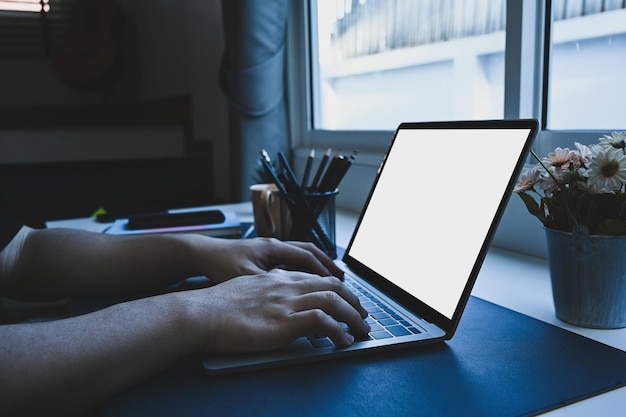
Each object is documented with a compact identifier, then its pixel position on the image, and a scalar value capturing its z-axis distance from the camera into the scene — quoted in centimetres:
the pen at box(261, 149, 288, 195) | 91
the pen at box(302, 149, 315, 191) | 98
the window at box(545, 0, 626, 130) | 85
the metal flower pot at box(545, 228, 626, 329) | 55
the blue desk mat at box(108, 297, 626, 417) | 41
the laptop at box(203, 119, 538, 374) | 52
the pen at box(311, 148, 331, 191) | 94
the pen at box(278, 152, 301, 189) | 93
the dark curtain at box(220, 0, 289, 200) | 163
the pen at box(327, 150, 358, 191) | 91
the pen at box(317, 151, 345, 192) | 91
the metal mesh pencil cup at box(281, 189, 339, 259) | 89
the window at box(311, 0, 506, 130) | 109
